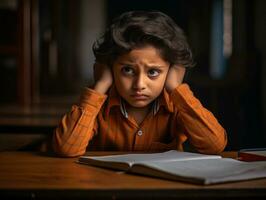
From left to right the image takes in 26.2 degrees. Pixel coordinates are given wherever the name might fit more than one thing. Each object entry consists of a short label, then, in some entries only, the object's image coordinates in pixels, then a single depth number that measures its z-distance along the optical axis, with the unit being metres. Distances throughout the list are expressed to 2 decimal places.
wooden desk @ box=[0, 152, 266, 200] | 0.93
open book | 1.01
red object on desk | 1.29
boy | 1.48
